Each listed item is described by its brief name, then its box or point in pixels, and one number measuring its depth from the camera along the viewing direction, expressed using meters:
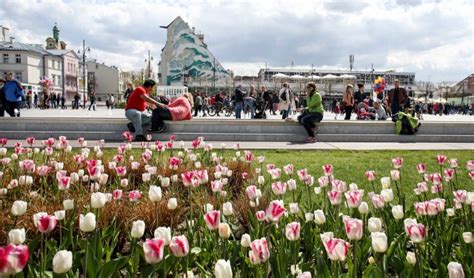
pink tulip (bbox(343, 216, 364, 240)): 2.07
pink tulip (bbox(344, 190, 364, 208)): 2.73
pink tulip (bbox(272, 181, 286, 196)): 3.27
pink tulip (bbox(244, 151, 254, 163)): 4.97
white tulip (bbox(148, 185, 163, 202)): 2.91
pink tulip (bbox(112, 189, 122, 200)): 3.41
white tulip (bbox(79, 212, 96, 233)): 2.30
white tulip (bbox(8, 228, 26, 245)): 2.17
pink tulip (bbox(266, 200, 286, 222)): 2.49
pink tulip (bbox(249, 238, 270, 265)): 1.95
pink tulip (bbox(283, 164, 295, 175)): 4.14
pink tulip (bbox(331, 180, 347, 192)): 3.25
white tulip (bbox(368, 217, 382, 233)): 2.42
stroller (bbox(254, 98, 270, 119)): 23.55
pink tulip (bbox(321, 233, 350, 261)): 1.91
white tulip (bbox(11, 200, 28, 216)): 2.73
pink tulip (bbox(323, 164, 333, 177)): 3.93
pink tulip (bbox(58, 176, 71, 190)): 3.25
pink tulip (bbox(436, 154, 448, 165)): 4.37
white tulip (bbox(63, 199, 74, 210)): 2.92
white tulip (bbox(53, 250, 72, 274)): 1.85
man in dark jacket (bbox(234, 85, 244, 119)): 22.80
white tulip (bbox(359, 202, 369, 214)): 2.91
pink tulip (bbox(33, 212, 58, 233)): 2.20
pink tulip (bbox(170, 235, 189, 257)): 1.92
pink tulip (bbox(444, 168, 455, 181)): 3.76
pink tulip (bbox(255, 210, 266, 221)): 2.70
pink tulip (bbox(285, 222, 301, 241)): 2.30
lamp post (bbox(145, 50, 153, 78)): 78.75
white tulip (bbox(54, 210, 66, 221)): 2.86
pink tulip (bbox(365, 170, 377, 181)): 3.92
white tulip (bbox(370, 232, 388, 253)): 2.02
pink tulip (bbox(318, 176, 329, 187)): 3.68
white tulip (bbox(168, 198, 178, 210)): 2.99
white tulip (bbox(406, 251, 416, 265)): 2.27
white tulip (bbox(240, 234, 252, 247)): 2.44
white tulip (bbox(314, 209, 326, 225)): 2.80
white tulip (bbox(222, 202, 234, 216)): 2.86
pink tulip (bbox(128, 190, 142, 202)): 3.42
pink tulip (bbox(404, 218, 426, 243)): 2.14
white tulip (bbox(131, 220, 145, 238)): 2.33
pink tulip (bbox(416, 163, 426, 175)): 4.12
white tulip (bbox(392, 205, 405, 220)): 2.82
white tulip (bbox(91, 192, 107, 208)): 2.67
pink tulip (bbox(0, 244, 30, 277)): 1.59
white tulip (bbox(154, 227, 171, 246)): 2.18
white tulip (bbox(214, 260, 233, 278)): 1.68
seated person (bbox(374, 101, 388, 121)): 19.09
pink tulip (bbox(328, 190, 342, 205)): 2.95
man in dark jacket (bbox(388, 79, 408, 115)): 16.02
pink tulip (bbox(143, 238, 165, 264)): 1.85
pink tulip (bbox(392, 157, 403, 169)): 4.36
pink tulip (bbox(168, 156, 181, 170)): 4.45
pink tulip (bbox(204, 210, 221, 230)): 2.30
